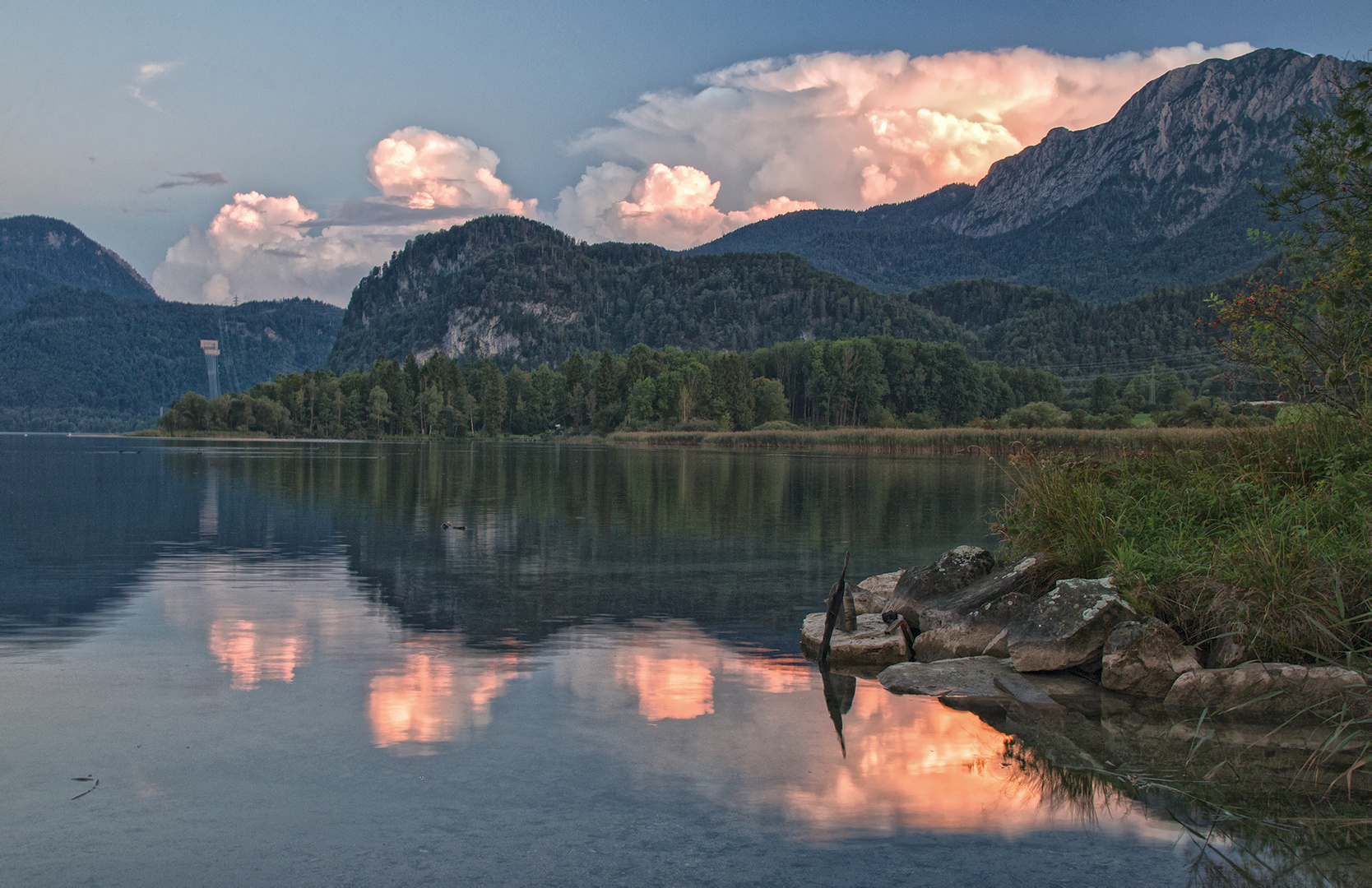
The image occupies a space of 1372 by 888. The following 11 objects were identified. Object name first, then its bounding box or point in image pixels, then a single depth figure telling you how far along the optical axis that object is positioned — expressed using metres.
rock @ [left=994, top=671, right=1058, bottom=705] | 10.72
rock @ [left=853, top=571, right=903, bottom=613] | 16.06
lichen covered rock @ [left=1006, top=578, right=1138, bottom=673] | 11.48
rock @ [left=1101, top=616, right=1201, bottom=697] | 10.91
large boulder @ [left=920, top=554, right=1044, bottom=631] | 13.48
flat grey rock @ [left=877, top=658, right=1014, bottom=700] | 11.10
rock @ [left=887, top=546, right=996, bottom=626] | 14.94
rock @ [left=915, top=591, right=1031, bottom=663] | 12.95
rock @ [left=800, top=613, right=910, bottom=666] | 12.95
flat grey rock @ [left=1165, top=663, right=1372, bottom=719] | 9.29
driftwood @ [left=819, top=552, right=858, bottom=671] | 12.85
